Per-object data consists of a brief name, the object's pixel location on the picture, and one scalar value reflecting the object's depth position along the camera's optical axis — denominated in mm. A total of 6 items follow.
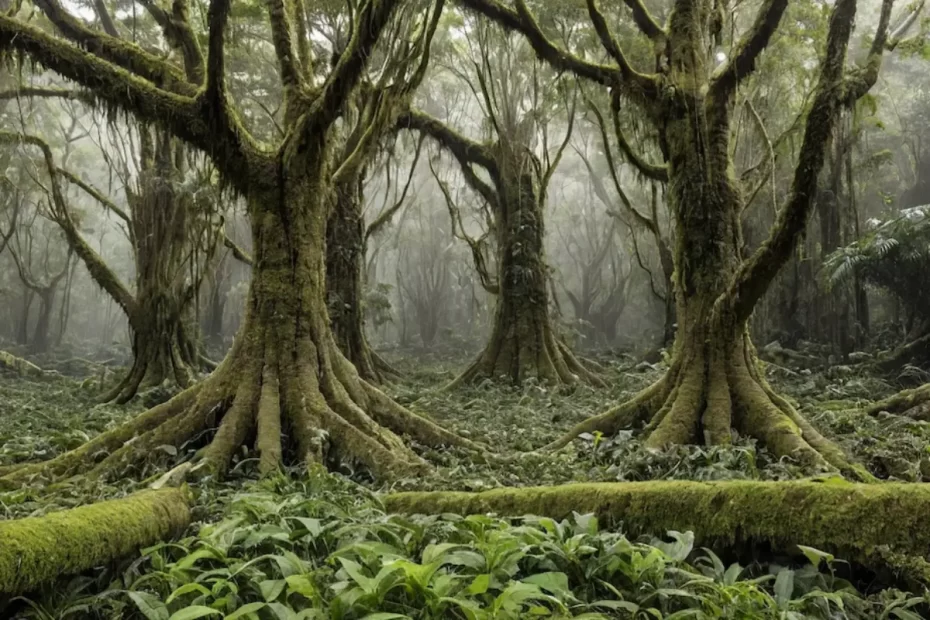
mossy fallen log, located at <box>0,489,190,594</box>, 2352
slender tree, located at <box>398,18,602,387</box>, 12094
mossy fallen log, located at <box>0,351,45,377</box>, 14945
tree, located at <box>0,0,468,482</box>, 5340
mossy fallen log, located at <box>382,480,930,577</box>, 2396
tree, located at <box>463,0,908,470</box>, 4938
